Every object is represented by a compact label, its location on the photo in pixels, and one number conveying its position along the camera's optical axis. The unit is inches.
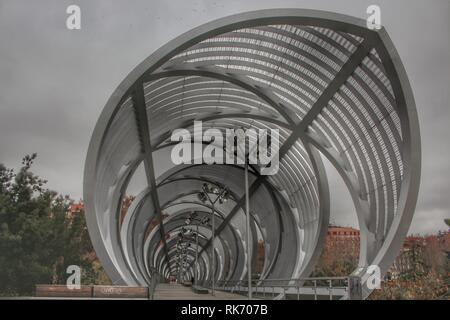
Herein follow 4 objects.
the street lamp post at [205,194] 831.7
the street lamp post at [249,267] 534.8
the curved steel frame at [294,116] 606.5
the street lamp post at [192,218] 1111.3
